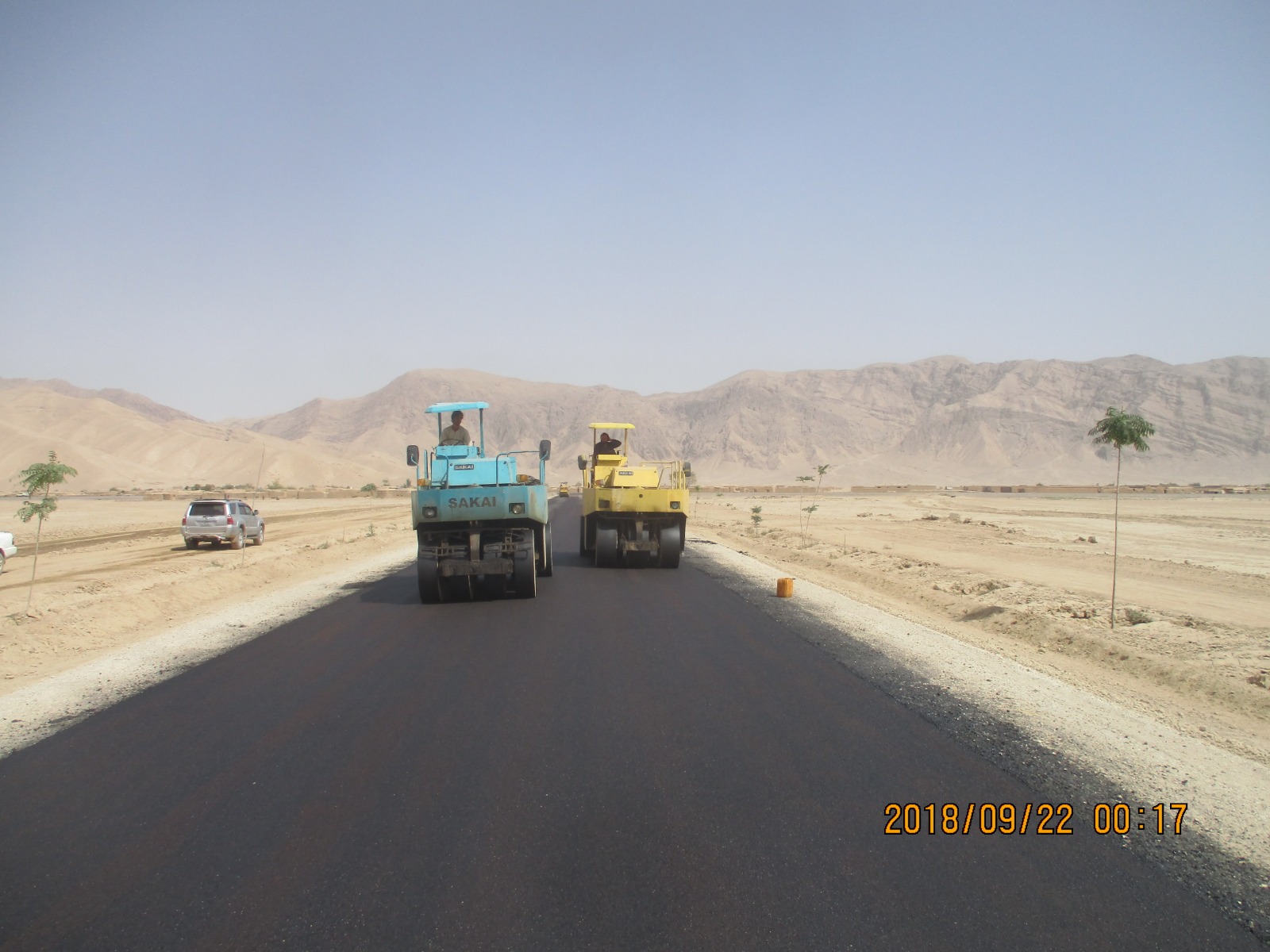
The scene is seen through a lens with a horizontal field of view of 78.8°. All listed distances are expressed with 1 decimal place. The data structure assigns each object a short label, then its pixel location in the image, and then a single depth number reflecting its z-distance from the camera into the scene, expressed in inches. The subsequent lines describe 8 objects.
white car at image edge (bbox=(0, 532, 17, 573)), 805.2
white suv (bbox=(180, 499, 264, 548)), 1008.9
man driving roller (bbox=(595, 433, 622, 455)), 845.8
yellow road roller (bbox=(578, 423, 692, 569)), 710.5
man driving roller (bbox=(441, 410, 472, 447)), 601.6
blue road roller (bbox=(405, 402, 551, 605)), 516.7
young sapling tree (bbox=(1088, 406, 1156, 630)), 471.8
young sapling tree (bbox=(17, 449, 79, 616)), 561.3
